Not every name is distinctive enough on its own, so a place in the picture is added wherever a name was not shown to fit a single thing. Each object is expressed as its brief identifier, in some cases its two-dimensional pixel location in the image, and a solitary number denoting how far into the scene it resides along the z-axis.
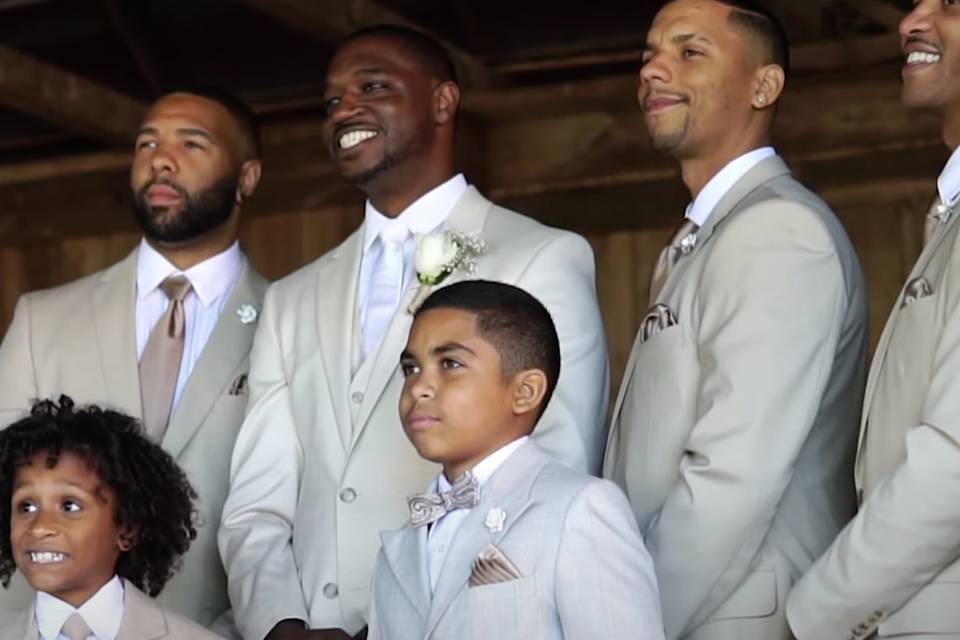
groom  3.75
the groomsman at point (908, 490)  3.03
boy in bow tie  3.04
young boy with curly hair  3.61
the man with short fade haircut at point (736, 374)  3.34
